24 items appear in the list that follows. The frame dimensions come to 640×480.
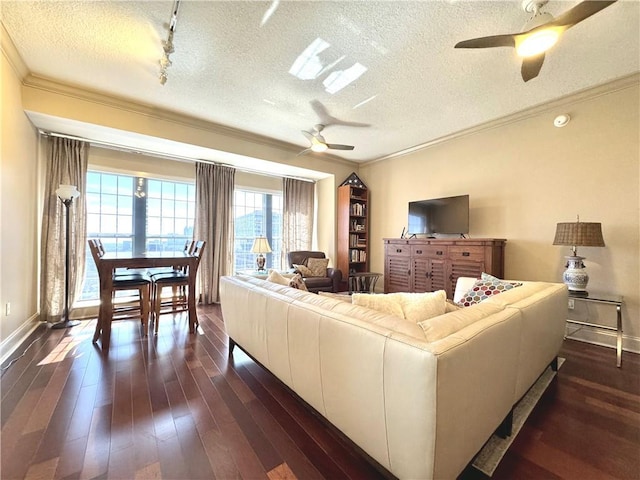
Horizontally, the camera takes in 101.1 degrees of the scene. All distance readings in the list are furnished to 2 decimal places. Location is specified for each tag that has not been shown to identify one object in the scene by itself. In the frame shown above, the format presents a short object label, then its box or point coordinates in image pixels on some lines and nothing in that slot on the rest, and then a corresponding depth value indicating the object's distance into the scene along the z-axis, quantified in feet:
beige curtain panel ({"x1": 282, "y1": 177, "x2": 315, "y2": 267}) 18.01
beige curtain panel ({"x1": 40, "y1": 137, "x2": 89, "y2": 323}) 11.00
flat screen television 12.46
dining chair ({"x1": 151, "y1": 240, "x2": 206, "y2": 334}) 10.34
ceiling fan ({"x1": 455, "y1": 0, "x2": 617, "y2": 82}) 5.02
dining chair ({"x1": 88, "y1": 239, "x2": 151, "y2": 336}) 8.94
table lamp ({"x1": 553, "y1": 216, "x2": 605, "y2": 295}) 8.52
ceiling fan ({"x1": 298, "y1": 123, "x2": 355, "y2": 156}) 11.94
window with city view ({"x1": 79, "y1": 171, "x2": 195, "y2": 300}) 12.76
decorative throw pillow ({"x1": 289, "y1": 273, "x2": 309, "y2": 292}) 7.27
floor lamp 10.39
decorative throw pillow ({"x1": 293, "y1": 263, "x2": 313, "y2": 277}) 15.26
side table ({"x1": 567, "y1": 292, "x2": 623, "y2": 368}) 7.86
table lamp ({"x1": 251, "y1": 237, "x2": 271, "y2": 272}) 14.35
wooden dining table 8.84
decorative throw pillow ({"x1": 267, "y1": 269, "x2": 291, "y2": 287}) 7.74
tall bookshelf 17.08
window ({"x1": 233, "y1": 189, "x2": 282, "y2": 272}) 16.87
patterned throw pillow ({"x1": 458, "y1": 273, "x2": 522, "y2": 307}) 7.05
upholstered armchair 14.61
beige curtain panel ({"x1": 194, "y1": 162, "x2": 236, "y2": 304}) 14.73
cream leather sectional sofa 3.02
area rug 4.33
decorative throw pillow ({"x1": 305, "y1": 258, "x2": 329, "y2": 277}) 15.61
